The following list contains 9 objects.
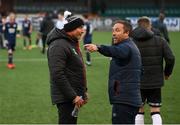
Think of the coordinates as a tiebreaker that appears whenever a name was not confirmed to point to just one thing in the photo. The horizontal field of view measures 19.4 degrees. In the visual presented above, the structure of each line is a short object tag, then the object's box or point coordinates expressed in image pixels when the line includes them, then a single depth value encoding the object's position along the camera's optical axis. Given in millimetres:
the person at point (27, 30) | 29766
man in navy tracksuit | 7125
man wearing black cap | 6922
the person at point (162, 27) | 17038
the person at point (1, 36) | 28750
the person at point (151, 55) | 9172
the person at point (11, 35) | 20016
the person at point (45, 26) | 26047
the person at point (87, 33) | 21552
